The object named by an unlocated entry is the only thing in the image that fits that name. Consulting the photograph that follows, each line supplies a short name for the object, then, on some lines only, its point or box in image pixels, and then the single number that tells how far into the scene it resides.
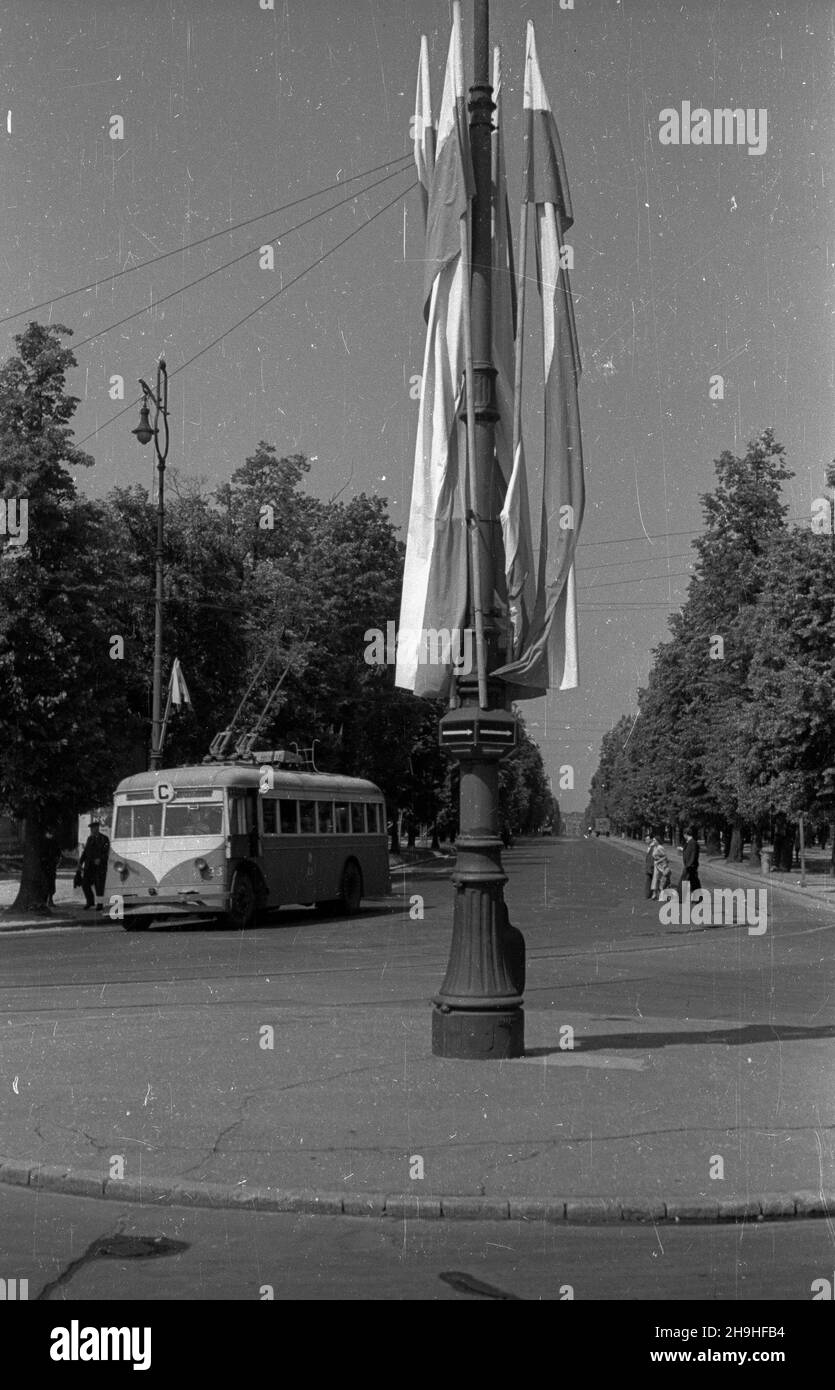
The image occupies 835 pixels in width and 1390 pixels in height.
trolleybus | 27.03
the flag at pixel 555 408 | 11.11
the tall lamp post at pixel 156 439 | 32.22
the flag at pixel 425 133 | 11.11
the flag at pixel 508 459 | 10.83
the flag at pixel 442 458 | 10.61
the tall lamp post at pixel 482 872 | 10.20
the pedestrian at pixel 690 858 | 34.91
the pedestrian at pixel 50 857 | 31.12
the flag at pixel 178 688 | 31.95
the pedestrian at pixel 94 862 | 33.12
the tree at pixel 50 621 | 29.30
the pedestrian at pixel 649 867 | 38.23
